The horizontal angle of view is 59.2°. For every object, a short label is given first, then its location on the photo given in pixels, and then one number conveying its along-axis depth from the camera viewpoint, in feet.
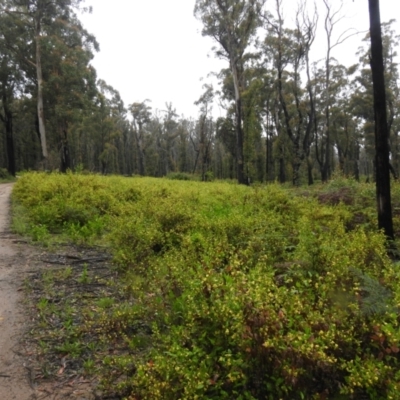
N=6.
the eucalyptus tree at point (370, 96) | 90.33
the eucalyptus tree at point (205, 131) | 134.21
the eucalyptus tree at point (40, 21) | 66.33
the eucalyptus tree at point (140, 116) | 179.63
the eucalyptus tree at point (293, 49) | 71.77
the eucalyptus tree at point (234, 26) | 69.72
